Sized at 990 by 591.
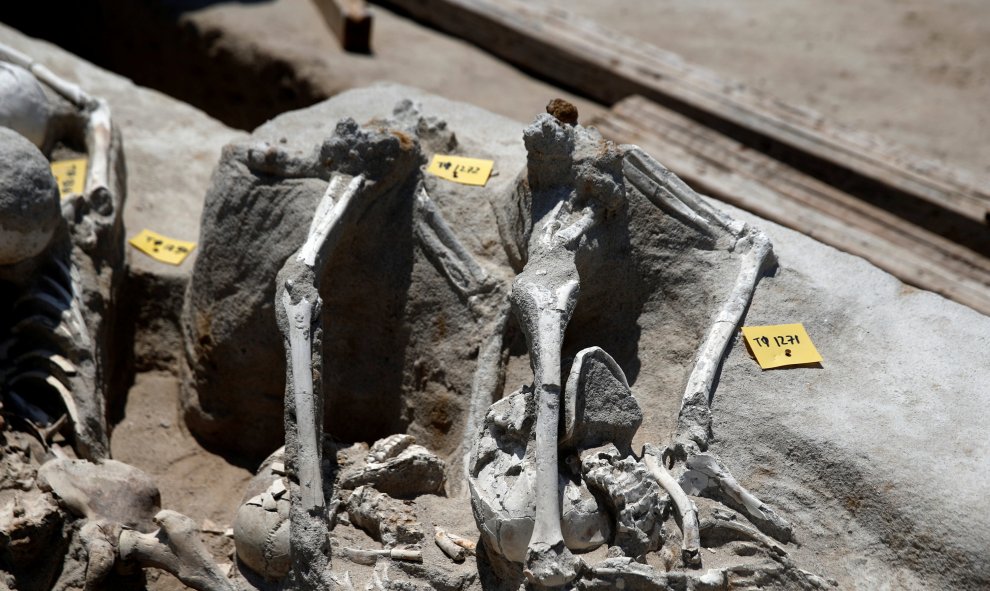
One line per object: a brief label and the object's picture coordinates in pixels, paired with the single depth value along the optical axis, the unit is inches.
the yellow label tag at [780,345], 141.6
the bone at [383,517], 134.0
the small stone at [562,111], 151.6
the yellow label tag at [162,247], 196.1
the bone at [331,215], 153.0
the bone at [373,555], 130.7
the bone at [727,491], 130.4
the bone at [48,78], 201.5
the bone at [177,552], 141.1
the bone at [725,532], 129.3
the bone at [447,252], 160.2
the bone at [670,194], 151.1
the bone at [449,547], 132.6
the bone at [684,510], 123.6
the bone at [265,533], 138.1
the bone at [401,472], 140.6
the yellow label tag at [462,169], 170.7
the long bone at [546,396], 116.3
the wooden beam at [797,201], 222.5
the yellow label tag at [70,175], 191.0
